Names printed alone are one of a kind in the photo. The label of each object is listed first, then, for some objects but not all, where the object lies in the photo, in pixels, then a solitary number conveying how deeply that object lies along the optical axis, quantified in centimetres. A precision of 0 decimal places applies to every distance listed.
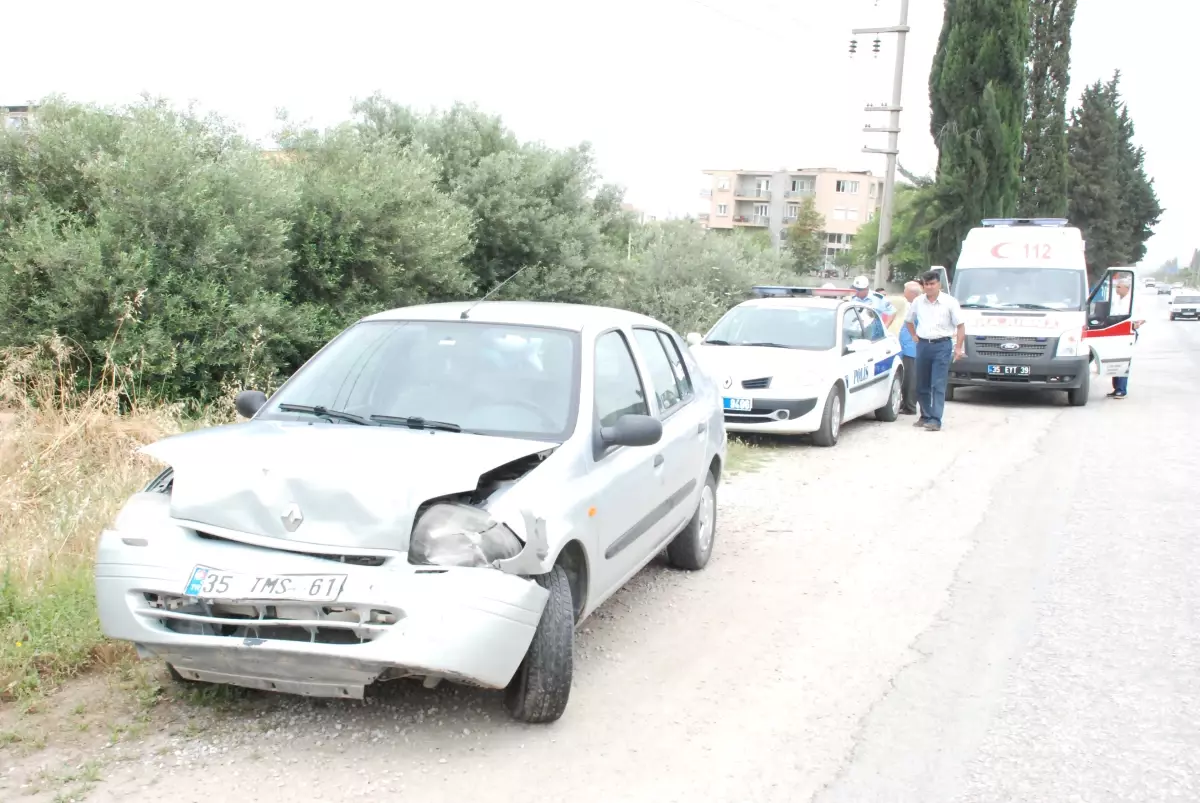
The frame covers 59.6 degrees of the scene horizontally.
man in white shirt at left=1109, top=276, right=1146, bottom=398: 1628
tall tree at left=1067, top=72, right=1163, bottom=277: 5878
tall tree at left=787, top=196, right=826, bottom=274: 8012
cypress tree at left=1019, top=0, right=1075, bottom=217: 4122
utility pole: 2653
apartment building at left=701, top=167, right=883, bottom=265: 11644
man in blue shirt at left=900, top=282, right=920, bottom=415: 1433
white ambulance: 1543
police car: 1107
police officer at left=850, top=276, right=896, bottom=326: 1439
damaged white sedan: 367
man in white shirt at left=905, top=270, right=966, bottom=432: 1284
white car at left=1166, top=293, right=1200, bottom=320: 5469
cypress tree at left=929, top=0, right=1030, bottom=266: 2883
